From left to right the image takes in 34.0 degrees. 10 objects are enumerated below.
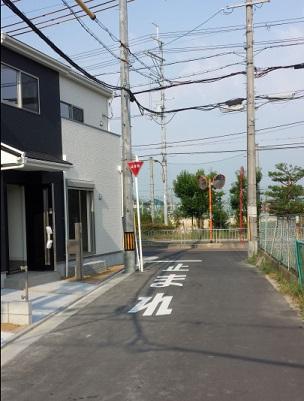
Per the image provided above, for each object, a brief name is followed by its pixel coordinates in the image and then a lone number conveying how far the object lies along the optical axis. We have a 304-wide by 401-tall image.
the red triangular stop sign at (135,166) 15.10
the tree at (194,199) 37.69
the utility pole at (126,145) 15.63
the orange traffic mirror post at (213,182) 31.75
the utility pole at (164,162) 42.28
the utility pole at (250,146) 20.36
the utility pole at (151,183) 48.75
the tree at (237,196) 37.41
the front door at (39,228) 13.98
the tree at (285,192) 35.78
